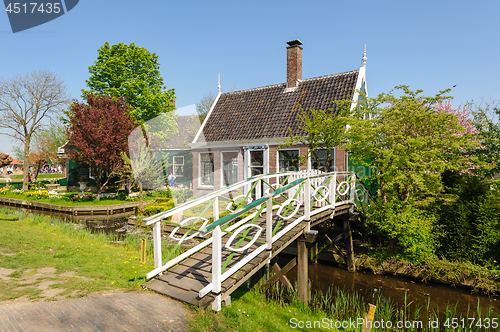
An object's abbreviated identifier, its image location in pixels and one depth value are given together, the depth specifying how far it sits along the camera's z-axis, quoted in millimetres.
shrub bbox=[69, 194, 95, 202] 19766
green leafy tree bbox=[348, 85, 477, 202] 8117
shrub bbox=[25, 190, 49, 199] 21047
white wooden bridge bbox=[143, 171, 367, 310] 4473
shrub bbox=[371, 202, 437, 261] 8594
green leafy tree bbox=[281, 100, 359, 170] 10266
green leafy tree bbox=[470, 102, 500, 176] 10625
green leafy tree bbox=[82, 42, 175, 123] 24353
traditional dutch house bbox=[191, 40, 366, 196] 13555
